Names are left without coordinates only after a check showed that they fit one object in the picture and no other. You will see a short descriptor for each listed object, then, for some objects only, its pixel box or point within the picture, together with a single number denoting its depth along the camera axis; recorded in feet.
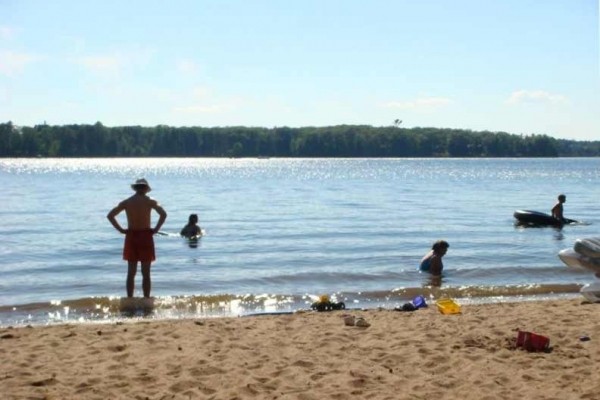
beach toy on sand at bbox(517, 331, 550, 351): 23.29
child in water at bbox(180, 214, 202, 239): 63.72
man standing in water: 35.01
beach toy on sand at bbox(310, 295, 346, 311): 32.94
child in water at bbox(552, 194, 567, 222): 77.85
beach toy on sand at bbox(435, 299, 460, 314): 31.24
